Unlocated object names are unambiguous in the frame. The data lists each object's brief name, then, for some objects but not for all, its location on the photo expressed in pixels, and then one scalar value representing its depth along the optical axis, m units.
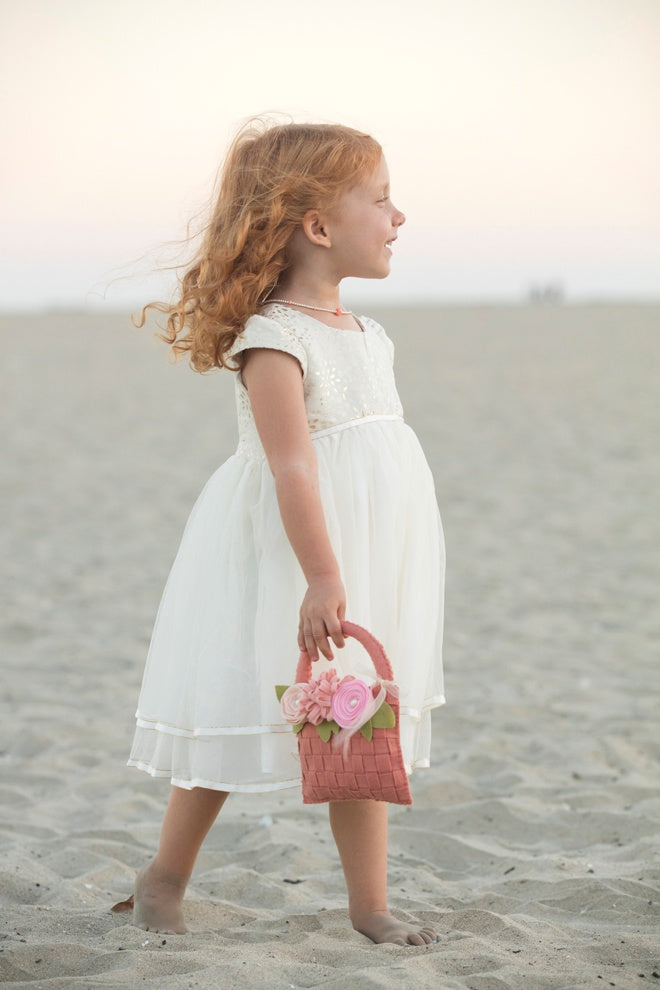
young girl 4.93
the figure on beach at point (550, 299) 88.88
